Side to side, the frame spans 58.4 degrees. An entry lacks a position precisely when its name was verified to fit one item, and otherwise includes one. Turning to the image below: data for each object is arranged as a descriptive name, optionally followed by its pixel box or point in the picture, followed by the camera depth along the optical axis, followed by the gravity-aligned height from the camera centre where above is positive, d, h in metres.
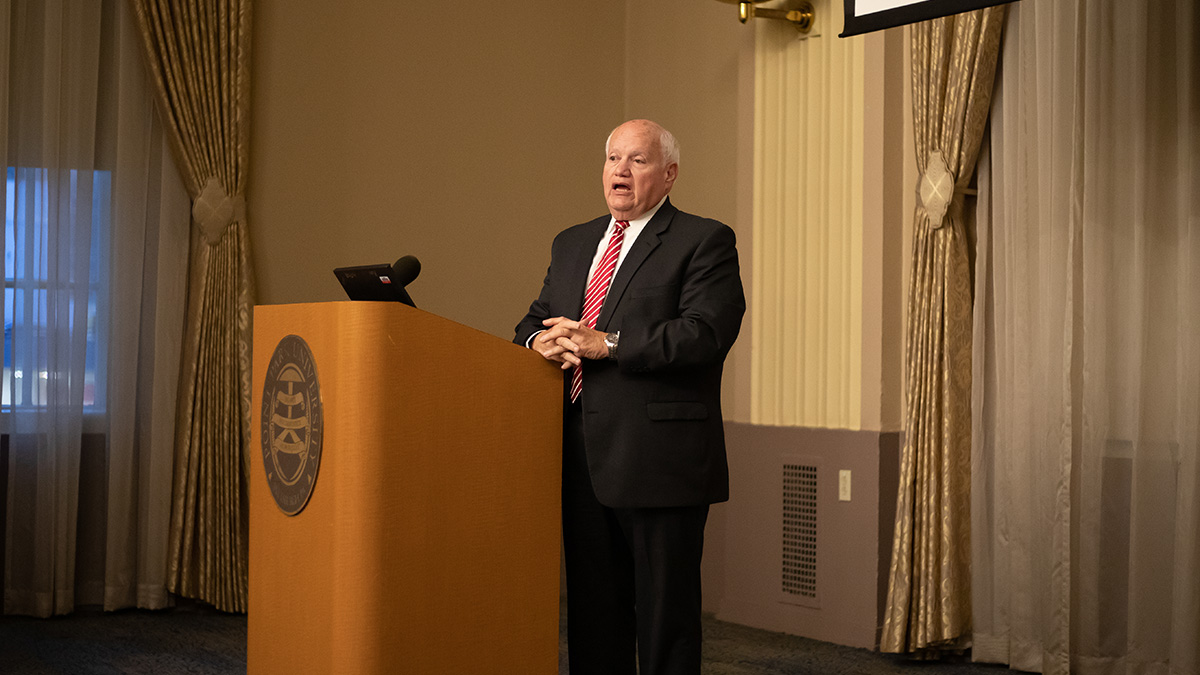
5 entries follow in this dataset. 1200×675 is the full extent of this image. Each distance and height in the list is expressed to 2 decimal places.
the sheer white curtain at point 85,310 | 3.97 +0.12
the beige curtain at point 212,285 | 4.13 +0.23
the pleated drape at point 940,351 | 3.60 +0.01
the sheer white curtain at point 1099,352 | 3.16 +0.02
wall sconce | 4.16 +1.32
